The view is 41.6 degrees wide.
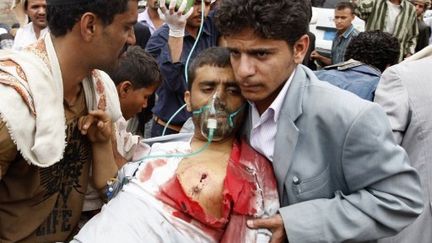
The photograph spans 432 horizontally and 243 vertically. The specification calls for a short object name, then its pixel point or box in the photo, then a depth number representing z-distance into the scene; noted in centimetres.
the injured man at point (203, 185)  202
